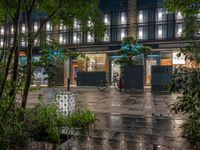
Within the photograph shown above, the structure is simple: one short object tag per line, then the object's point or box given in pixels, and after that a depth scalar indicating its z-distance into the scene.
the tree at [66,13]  4.92
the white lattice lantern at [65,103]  6.36
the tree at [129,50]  21.11
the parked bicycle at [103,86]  21.42
